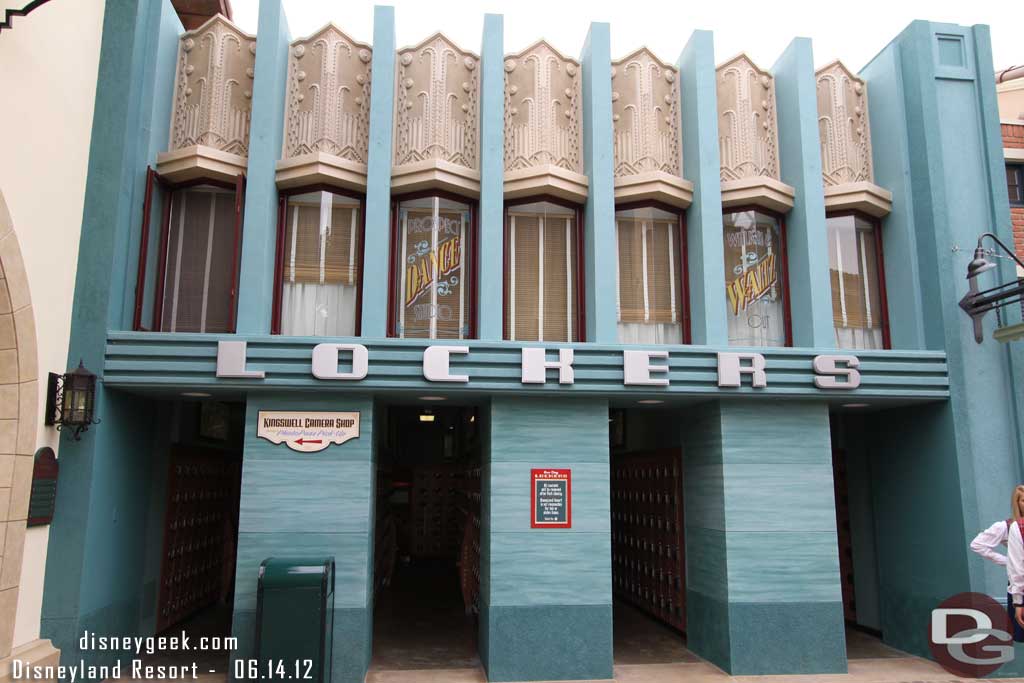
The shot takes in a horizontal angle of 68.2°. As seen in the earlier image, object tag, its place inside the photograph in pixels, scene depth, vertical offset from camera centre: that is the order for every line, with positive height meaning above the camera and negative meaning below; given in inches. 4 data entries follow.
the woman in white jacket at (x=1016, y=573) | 284.5 -34.2
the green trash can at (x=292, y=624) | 311.3 -59.6
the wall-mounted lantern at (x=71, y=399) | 316.8 +32.4
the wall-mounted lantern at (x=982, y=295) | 376.2 +94.9
